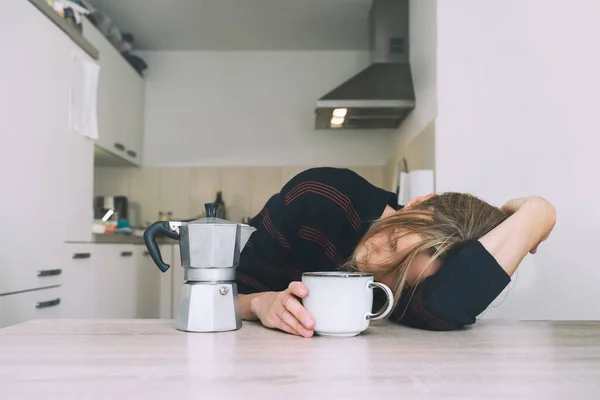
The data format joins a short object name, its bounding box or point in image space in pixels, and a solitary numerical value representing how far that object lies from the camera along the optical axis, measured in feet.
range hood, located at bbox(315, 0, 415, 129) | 8.98
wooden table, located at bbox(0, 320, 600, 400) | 1.65
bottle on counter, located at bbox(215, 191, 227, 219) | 12.10
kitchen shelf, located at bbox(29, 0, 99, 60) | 6.84
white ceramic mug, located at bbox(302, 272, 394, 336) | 2.57
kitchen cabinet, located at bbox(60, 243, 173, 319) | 7.74
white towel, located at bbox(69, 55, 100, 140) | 8.03
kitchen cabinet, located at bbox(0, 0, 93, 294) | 6.06
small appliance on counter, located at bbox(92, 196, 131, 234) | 9.66
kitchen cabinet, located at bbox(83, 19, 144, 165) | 9.61
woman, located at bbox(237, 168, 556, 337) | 2.78
